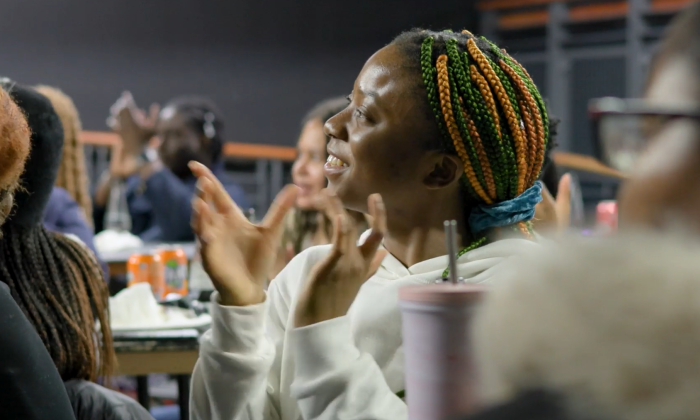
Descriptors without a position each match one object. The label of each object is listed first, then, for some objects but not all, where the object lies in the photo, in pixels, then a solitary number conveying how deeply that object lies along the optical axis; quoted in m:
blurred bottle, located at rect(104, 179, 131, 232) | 5.62
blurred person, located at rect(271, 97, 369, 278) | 3.09
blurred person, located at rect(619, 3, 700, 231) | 0.99
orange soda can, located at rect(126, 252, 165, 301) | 2.92
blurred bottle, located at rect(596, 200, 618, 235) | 1.05
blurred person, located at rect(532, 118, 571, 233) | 1.94
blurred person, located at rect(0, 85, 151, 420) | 1.88
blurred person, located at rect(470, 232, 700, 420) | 0.92
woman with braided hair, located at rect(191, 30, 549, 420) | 1.59
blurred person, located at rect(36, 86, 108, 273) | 2.91
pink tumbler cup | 1.33
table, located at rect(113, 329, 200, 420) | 2.36
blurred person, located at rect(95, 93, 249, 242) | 4.69
